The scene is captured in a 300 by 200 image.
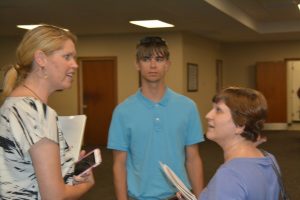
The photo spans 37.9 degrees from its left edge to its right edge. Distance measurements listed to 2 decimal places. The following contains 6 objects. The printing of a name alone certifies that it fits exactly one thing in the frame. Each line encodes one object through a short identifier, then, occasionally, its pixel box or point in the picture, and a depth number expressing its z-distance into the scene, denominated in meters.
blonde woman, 1.39
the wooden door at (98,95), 9.50
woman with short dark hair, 1.38
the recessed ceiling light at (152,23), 7.44
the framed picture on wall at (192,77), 9.44
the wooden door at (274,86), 11.70
